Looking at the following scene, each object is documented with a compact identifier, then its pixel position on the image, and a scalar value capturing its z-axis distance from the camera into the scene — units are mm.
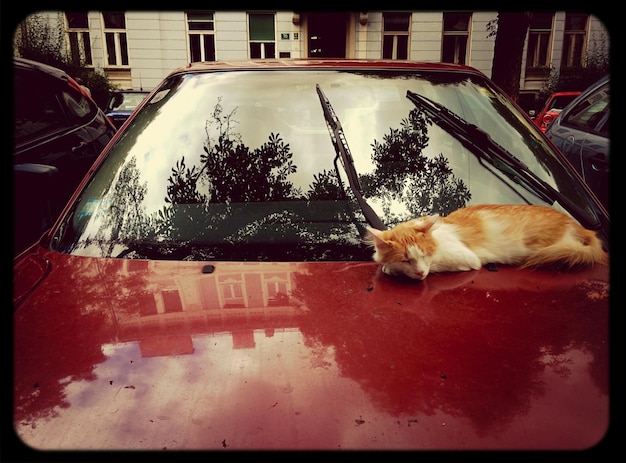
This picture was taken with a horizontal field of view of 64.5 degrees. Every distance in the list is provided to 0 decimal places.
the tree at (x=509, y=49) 8172
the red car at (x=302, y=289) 953
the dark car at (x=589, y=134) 3672
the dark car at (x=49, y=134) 2807
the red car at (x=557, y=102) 11724
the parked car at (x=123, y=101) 12852
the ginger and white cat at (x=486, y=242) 1502
